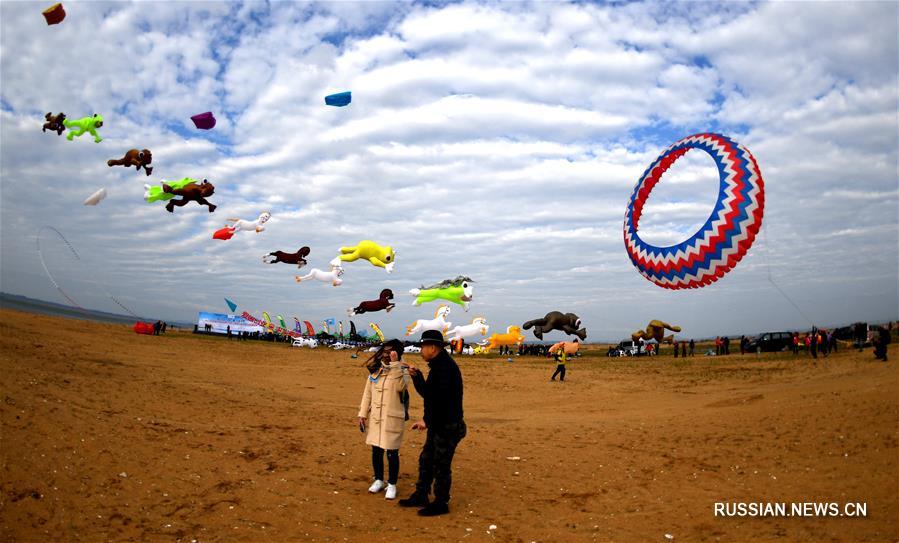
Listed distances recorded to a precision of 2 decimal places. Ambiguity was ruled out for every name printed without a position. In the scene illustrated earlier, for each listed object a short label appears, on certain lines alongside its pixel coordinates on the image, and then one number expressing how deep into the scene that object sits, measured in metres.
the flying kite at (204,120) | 12.03
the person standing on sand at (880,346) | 22.72
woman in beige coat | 7.31
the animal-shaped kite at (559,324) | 25.08
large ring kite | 9.09
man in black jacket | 6.90
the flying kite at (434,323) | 20.34
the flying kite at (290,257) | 13.21
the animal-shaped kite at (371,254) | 13.78
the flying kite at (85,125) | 13.08
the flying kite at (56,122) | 12.93
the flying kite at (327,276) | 13.68
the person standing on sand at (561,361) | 25.61
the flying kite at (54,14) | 10.23
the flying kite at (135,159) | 13.02
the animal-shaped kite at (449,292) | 15.67
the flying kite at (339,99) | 10.98
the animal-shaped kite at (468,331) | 24.12
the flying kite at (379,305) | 16.39
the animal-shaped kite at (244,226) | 13.21
